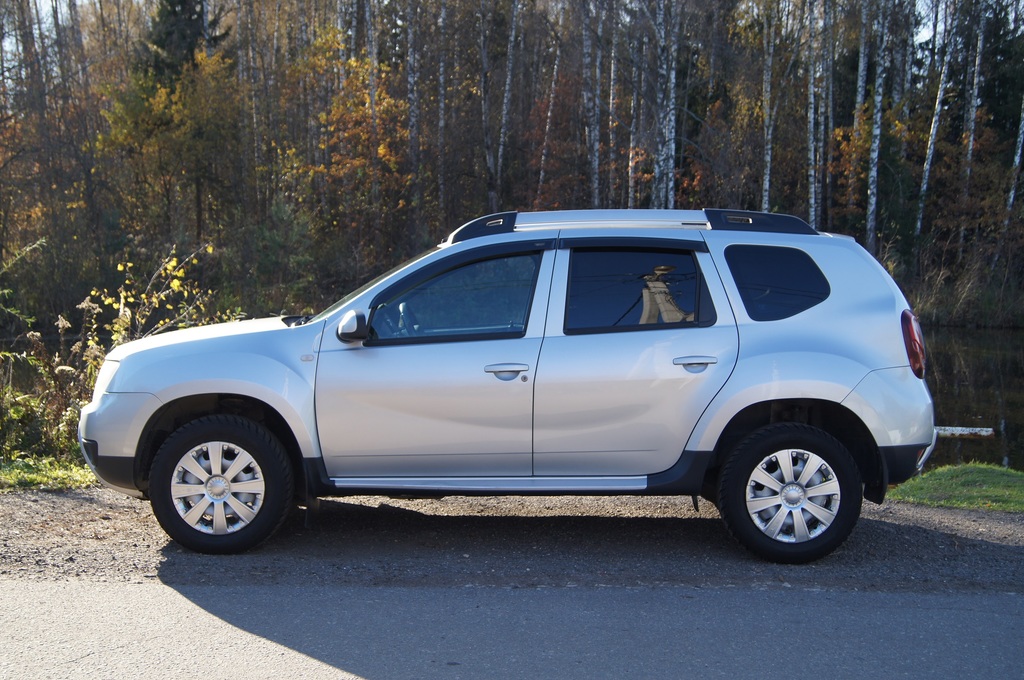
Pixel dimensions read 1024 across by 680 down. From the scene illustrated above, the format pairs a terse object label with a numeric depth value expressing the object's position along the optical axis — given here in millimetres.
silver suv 5867
